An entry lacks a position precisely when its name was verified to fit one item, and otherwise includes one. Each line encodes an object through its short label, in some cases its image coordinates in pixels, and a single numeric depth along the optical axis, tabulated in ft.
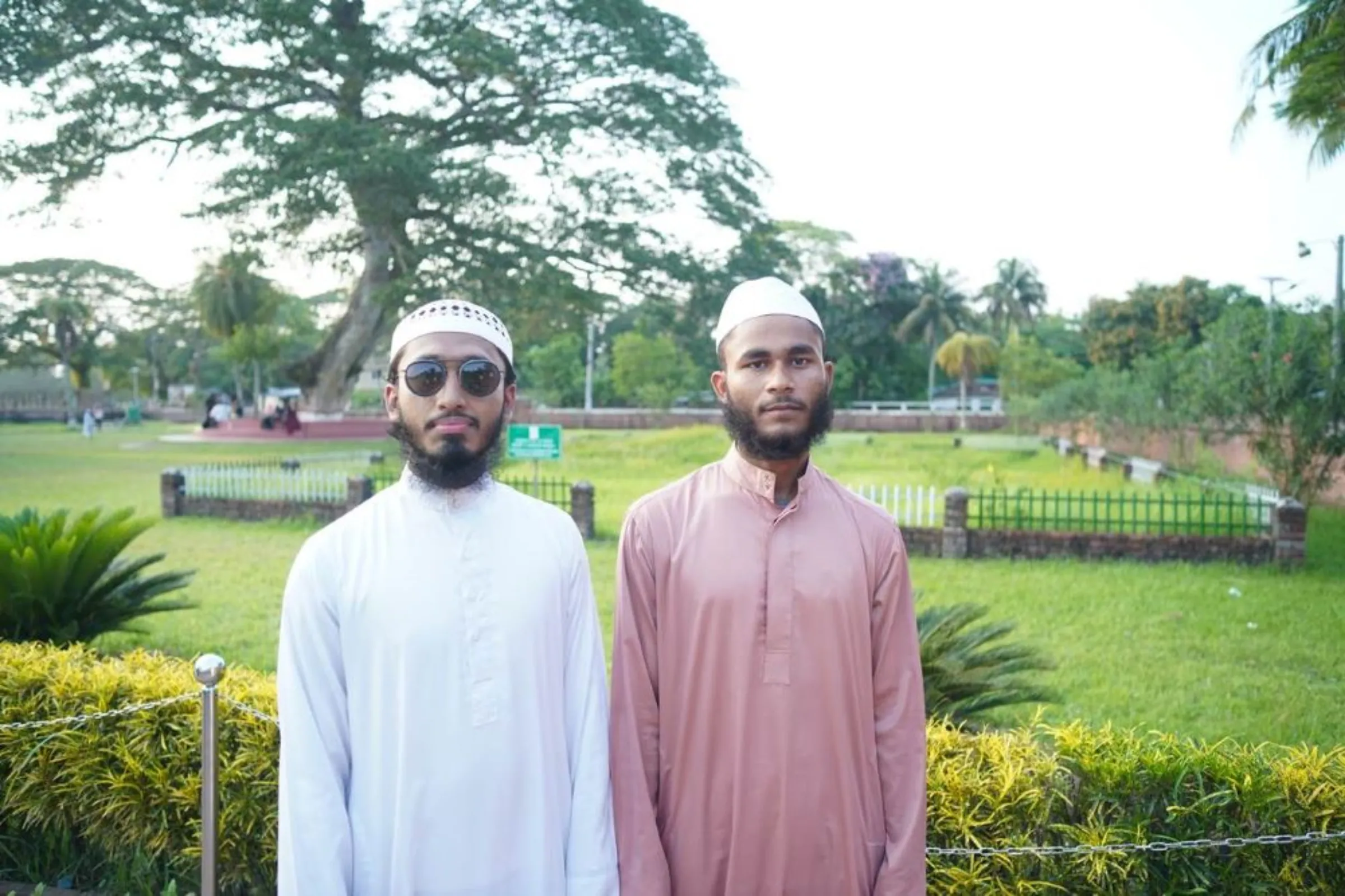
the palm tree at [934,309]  127.44
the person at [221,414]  56.54
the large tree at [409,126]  44.65
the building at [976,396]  116.26
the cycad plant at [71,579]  16.90
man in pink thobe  6.18
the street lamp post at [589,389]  95.81
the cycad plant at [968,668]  12.97
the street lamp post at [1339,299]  23.32
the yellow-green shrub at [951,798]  8.43
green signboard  32.12
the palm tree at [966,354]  116.06
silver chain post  8.31
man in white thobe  5.83
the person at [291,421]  53.47
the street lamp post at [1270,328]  29.45
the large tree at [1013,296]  160.45
